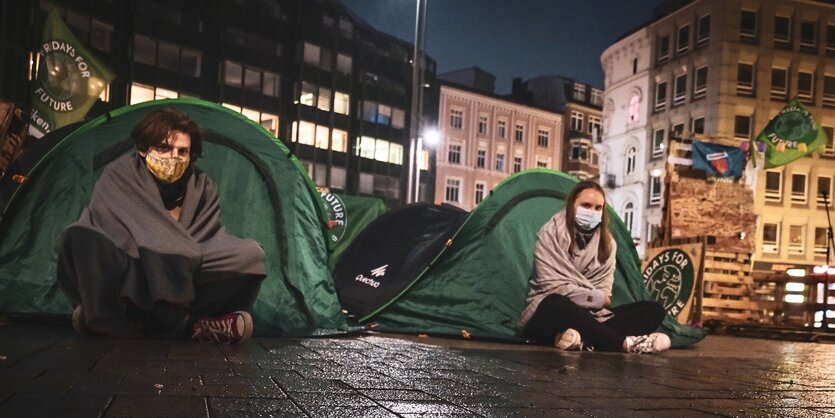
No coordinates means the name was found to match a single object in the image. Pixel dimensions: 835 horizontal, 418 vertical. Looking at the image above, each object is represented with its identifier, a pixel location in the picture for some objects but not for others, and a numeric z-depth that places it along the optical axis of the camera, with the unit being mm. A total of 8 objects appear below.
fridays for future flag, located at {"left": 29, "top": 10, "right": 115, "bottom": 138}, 12141
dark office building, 36031
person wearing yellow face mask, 4746
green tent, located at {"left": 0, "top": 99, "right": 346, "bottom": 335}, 6059
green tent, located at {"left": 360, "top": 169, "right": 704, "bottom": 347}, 7453
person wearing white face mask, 6504
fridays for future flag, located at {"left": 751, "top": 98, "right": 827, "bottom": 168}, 17203
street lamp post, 17453
